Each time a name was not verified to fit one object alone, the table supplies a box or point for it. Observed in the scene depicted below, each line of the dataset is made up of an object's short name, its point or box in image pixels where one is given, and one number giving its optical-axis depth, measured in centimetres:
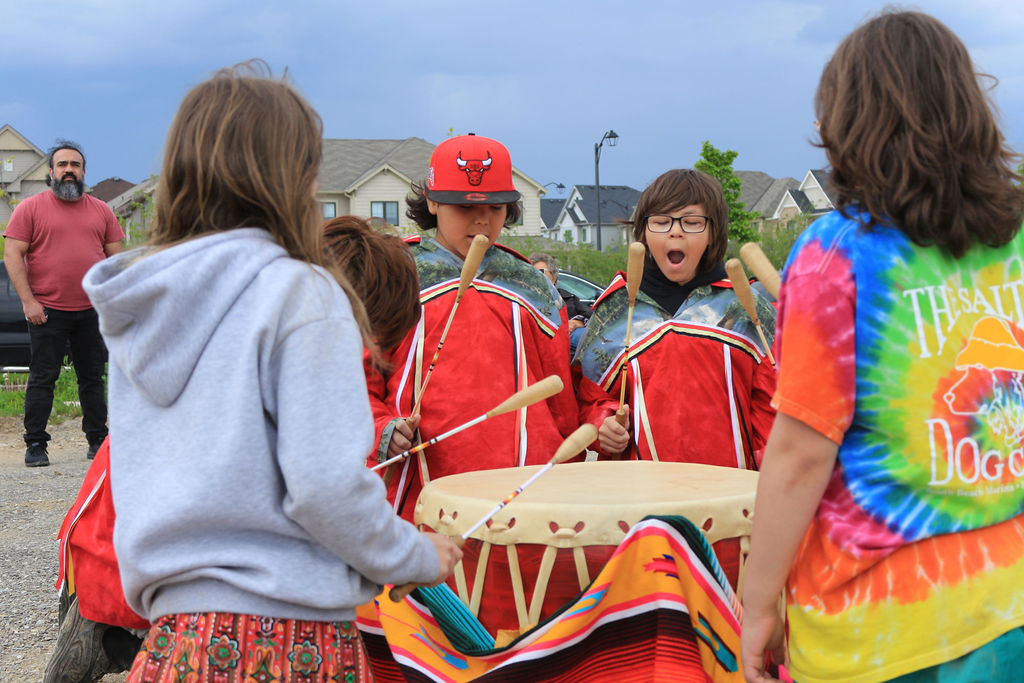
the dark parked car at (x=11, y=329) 1142
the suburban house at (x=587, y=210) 5519
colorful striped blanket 212
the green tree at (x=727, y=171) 2744
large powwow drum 221
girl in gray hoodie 142
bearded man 645
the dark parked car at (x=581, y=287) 964
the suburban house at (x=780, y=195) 4212
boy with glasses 317
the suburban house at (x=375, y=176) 3478
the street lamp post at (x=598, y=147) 2448
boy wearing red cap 310
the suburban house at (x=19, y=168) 4757
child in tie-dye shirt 147
